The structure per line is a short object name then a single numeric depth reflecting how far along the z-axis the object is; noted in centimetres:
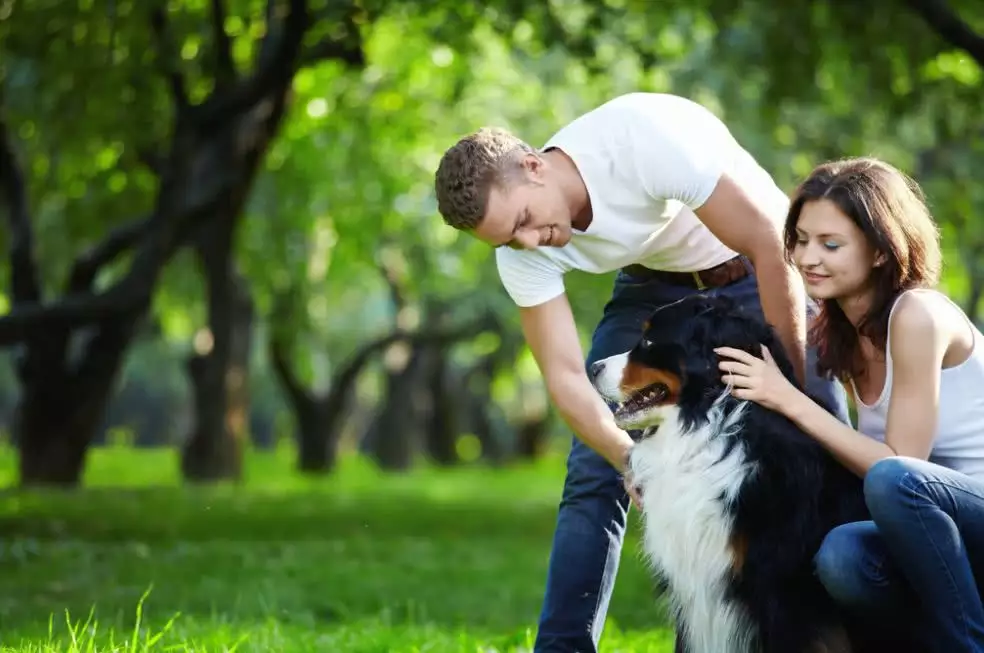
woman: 765
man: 801
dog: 778
